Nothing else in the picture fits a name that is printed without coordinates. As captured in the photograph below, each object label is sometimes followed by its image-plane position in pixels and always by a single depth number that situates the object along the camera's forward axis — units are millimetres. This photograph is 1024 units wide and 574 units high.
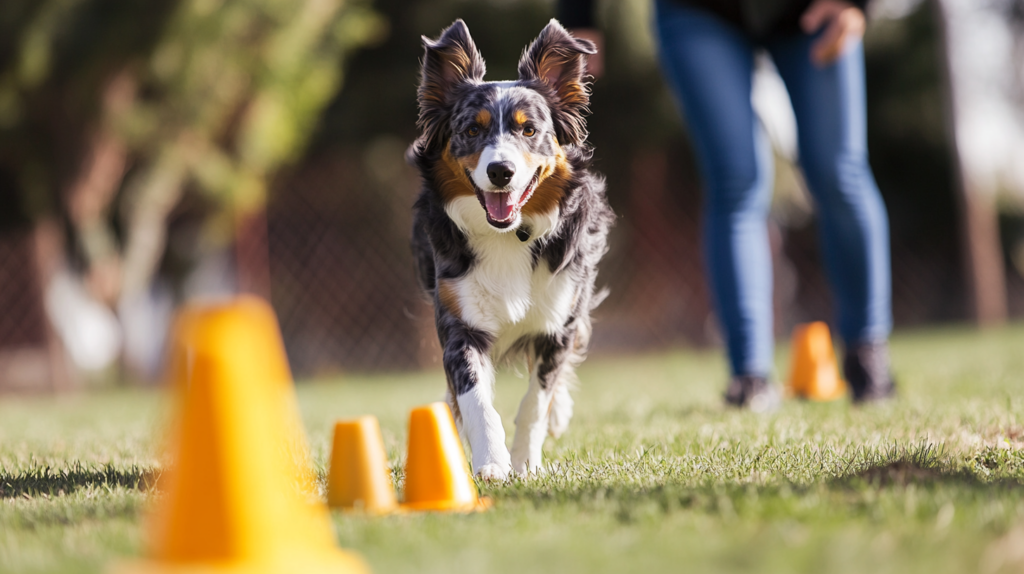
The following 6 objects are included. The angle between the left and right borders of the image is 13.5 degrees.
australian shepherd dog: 6897
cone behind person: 7809
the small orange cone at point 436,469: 6508
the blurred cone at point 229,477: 6037
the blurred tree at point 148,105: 11839
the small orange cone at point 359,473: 6502
